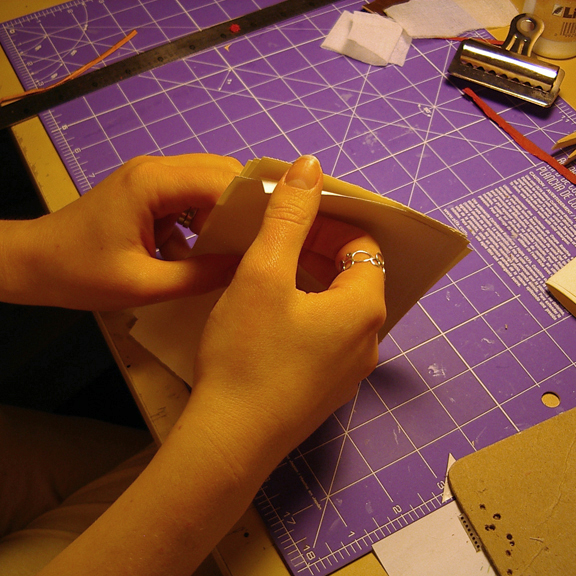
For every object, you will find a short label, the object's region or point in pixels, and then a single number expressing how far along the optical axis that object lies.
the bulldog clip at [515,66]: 0.51
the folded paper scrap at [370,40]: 0.54
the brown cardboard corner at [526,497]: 0.37
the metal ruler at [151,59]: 0.51
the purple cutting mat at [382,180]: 0.40
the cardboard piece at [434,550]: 0.38
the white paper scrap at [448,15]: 0.56
